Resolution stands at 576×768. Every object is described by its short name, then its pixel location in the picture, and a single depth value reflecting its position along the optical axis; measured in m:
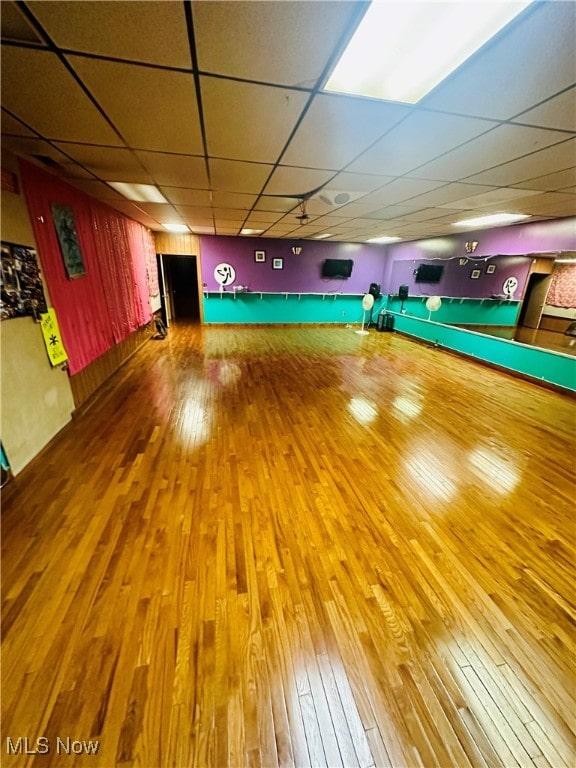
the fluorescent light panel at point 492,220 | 4.69
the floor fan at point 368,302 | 8.28
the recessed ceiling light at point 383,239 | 7.94
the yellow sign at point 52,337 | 2.79
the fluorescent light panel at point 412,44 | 1.16
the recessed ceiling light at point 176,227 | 6.68
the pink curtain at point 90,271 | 2.90
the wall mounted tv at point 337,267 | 8.91
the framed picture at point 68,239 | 3.15
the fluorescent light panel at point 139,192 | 3.56
